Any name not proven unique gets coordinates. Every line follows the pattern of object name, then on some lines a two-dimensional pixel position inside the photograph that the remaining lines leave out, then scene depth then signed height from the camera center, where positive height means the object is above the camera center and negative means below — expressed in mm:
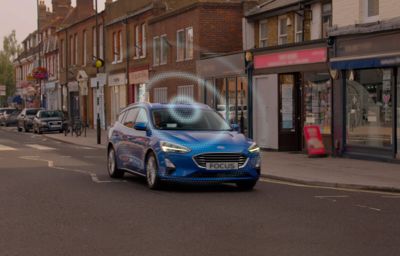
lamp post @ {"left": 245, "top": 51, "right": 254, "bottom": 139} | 25656 +729
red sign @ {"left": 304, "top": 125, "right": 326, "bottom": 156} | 21484 -1011
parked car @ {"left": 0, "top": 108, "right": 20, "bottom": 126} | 63419 -567
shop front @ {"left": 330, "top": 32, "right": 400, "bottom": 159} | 19062 +309
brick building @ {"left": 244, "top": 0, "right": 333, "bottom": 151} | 22328 +828
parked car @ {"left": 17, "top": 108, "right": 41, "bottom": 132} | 49212 -623
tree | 107562 +7425
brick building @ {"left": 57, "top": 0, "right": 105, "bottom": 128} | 49781 +3763
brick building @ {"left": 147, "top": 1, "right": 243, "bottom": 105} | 31391 +3049
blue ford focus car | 12906 -727
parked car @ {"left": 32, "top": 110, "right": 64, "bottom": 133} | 44656 -707
